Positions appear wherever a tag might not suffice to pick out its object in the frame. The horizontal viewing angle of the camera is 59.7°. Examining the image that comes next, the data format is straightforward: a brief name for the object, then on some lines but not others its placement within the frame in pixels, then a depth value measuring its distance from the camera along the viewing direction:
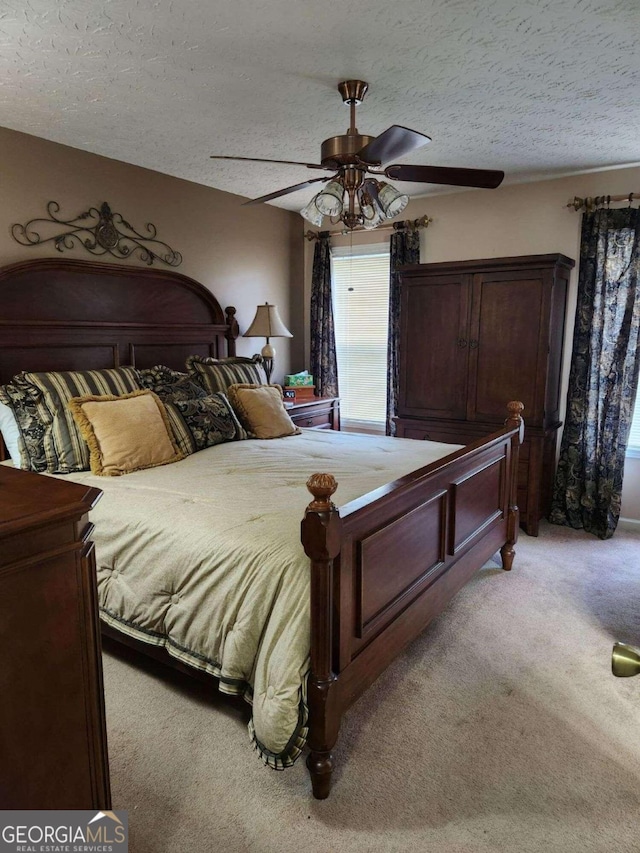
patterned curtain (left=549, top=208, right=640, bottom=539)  3.82
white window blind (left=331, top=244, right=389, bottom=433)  4.90
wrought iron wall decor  3.23
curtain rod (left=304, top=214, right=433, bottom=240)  4.53
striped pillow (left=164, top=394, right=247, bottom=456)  3.13
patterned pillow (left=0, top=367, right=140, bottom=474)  2.72
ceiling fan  2.36
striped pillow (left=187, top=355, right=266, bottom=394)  3.72
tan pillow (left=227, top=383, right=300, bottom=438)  3.55
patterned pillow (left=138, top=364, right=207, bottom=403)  3.30
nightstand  4.42
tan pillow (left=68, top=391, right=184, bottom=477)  2.70
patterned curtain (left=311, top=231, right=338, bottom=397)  5.04
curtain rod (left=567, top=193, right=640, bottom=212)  3.79
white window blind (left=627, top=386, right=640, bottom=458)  4.00
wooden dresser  1.02
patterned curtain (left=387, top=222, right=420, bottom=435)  4.59
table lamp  4.44
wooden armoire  3.84
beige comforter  1.77
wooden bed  1.75
